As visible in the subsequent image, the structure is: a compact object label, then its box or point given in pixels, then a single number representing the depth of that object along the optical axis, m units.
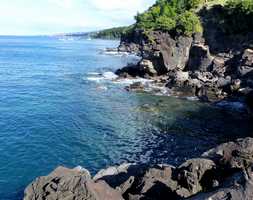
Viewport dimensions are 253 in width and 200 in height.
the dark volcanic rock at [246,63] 48.63
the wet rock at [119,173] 19.88
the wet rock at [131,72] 62.10
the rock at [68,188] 14.83
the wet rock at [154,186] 16.12
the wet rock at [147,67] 60.20
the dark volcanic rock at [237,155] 16.68
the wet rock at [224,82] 48.89
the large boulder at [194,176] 15.90
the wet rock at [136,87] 51.48
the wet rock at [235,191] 11.69
